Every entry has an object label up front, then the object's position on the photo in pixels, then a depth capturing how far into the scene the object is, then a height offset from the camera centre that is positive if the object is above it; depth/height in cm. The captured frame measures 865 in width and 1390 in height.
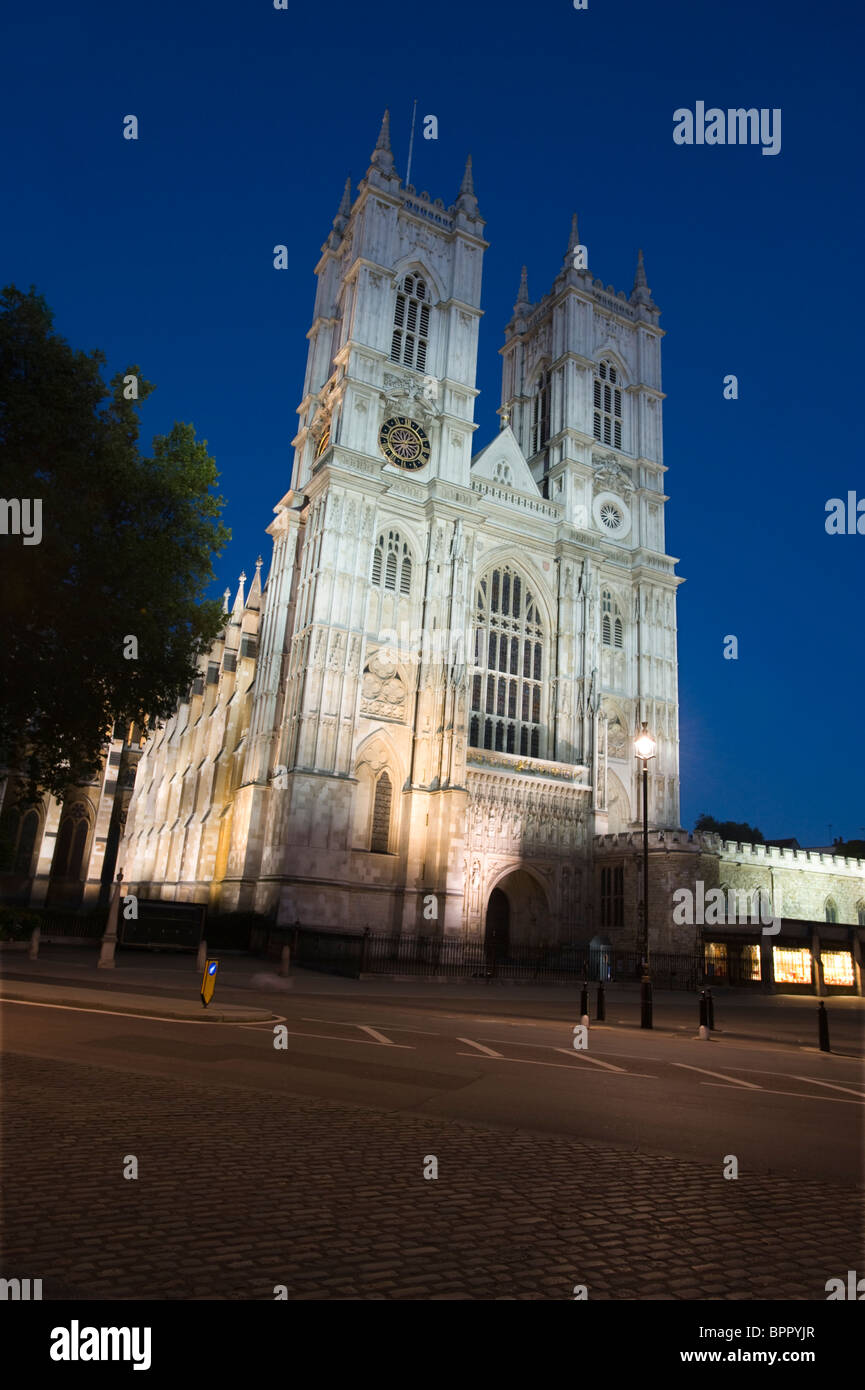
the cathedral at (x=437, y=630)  3372 +1250
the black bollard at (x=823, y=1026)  1346 -150
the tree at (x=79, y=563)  1769 +688
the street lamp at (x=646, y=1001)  1551 -148
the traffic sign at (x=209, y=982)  1177 -125
